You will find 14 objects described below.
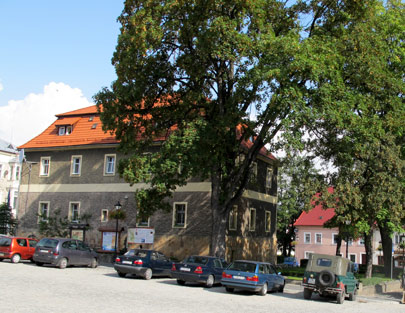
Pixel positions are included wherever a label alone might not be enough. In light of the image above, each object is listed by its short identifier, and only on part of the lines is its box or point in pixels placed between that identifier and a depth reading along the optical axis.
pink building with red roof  66.00
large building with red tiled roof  33.25
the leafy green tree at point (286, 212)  64.31
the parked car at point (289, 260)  59.29
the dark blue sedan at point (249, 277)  19.14
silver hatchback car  24.42
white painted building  54.38
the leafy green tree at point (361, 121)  22.88
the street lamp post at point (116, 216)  31.27
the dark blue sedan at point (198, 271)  20.58
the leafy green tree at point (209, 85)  22.66
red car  26.27
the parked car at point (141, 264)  22.02
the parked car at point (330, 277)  19.19
